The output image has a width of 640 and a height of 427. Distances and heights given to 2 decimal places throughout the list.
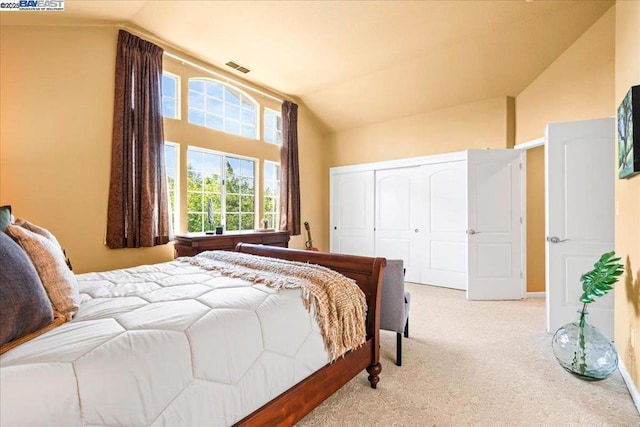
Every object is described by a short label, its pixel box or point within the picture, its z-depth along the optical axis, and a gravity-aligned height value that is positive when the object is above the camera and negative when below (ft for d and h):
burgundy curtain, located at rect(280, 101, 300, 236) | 17.24 +2.39
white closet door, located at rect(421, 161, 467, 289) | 14.62 -0.51
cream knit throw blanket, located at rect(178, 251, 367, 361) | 5.12 -1.46
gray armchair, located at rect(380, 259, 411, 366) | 6.97 -2.03
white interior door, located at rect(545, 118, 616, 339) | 8.50 +0.12
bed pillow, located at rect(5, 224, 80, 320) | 3.79 -0.79
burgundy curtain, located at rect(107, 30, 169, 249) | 10.50 +2.29
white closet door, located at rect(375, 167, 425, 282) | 16.26 -0.14
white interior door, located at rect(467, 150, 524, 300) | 13.12 -0.28
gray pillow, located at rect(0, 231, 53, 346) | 2.82 -0.86
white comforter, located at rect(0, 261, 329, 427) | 2.58 -1.56
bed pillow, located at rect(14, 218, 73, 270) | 4.90 -0.24
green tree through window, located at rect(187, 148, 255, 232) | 13.54 +1.19
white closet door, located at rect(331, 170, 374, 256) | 18.26 +0.10
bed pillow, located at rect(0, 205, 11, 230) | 4.13 -0.05
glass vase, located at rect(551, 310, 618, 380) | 6.40 -3.07
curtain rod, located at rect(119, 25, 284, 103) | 11.09 +6.81
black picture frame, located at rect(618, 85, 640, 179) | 5.82 +1.73
